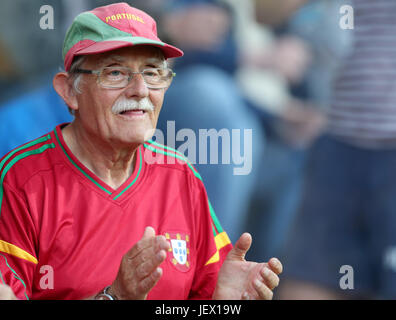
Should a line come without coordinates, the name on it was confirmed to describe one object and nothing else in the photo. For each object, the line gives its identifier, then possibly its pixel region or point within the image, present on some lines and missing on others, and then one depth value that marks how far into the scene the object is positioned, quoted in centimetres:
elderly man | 421
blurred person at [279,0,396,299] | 691
